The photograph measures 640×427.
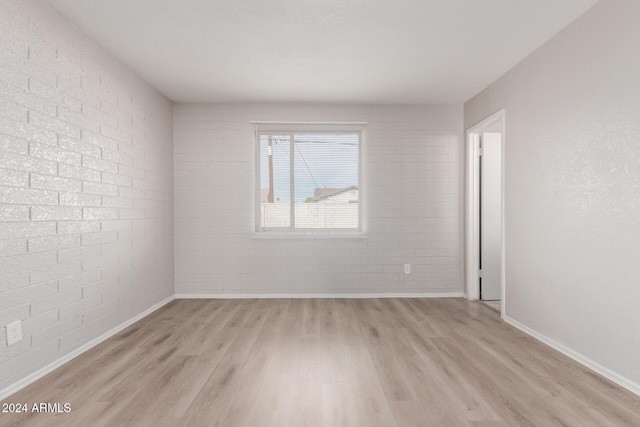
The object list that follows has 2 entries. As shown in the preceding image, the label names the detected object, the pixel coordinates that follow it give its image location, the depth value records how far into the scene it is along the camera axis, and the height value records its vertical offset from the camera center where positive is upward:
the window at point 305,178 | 4.66 +0.43
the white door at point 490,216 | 4.37 -0.08
